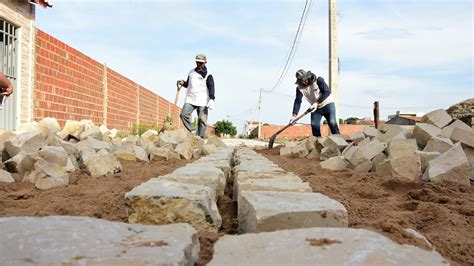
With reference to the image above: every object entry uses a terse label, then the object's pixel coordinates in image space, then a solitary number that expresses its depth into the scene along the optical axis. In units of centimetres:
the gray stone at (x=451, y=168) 312
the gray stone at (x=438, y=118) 482
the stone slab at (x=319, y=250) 119
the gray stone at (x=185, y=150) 526
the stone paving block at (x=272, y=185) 221
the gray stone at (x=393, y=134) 459
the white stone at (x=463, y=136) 374
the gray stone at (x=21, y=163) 312
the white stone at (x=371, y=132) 540
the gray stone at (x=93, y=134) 535
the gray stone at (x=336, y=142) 522
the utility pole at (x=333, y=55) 1197
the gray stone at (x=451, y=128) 418
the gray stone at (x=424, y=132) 432
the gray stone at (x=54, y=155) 314
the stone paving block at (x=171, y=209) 174
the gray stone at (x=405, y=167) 329
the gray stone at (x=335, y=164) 420
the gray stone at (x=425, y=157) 353
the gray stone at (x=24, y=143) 352
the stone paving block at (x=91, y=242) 113
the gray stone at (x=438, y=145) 381
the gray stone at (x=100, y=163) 339
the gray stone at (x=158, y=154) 492
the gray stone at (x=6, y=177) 293
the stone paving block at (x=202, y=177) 238
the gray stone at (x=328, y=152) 529
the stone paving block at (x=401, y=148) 370
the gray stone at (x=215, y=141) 789
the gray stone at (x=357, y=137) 548
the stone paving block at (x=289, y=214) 158
